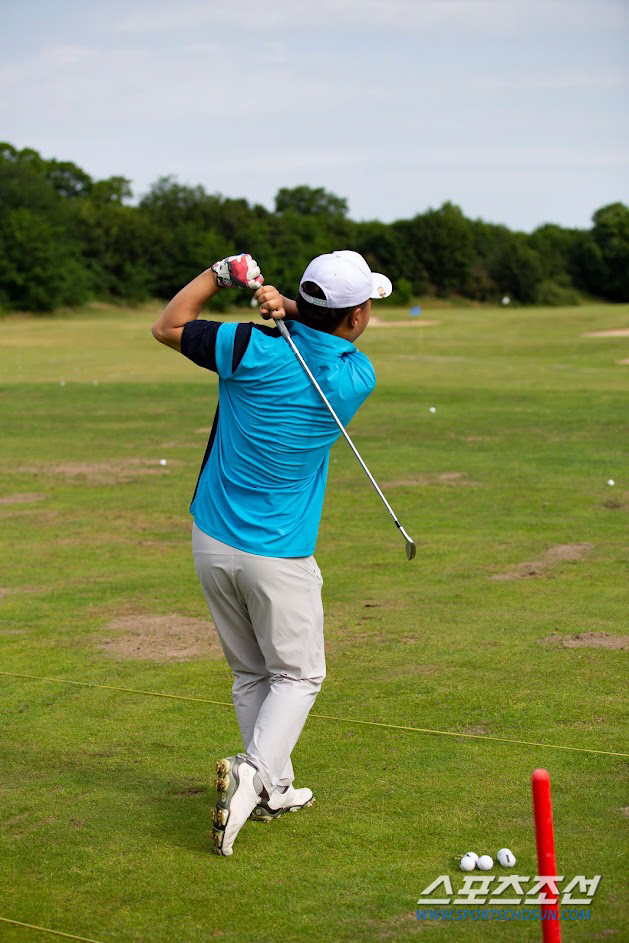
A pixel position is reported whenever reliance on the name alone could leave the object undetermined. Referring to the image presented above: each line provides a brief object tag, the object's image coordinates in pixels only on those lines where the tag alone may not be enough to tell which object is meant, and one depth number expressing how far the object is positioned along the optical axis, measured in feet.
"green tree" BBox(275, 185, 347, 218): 381.40
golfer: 15.66
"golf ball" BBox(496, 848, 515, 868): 15.10
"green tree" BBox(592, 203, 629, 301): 301.43
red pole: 11.53
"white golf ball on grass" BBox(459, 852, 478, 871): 15.02
